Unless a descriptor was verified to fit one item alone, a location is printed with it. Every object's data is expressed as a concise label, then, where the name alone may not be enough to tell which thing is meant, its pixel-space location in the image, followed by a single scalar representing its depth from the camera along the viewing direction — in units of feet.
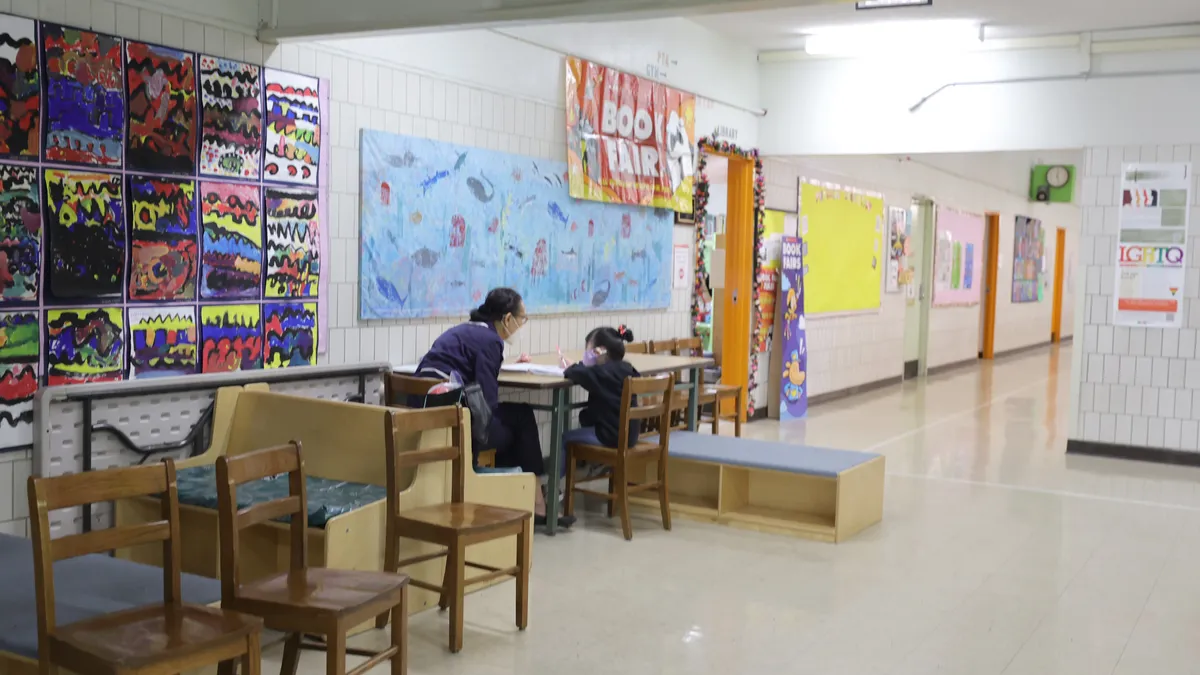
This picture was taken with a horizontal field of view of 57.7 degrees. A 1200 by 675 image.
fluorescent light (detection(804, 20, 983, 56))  27.63
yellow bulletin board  34.17
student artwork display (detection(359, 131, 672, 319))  19.01
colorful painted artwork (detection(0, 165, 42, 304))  13.29
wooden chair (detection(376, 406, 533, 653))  12.80
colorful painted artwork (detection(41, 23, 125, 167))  13.70
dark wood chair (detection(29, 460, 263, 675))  8.50
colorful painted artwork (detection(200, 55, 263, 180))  15.76
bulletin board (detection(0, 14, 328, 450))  13.53
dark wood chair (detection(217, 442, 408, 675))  9.96
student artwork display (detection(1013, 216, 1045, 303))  55.88
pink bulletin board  46.09
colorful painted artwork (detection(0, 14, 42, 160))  13.17
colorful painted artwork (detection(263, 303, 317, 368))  16.98
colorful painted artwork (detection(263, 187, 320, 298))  16.93
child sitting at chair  18.49
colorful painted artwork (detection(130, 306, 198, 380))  14.98
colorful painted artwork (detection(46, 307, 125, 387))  13.99
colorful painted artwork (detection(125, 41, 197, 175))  14.66
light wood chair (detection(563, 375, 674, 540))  18.26
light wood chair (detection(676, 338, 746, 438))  25.09
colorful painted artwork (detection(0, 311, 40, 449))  13.42
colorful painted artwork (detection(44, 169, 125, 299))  13.85
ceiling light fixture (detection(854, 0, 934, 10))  23.79
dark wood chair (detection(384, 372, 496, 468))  16.29
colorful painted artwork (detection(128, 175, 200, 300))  14.88
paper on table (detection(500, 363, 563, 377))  18.97
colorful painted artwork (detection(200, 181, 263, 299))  15.93
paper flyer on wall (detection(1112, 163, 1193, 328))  26.78
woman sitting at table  17.07
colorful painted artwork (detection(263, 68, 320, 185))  16.78
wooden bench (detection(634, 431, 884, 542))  18.78
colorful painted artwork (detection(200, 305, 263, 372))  15.99
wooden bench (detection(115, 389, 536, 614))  13.28
